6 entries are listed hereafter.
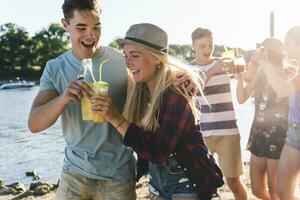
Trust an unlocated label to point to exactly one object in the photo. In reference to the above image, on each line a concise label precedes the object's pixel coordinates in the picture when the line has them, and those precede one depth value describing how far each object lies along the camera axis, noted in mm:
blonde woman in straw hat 3238
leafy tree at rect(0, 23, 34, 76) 112812
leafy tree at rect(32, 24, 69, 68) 118125
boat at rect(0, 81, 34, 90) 92625
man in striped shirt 5984
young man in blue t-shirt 3654
